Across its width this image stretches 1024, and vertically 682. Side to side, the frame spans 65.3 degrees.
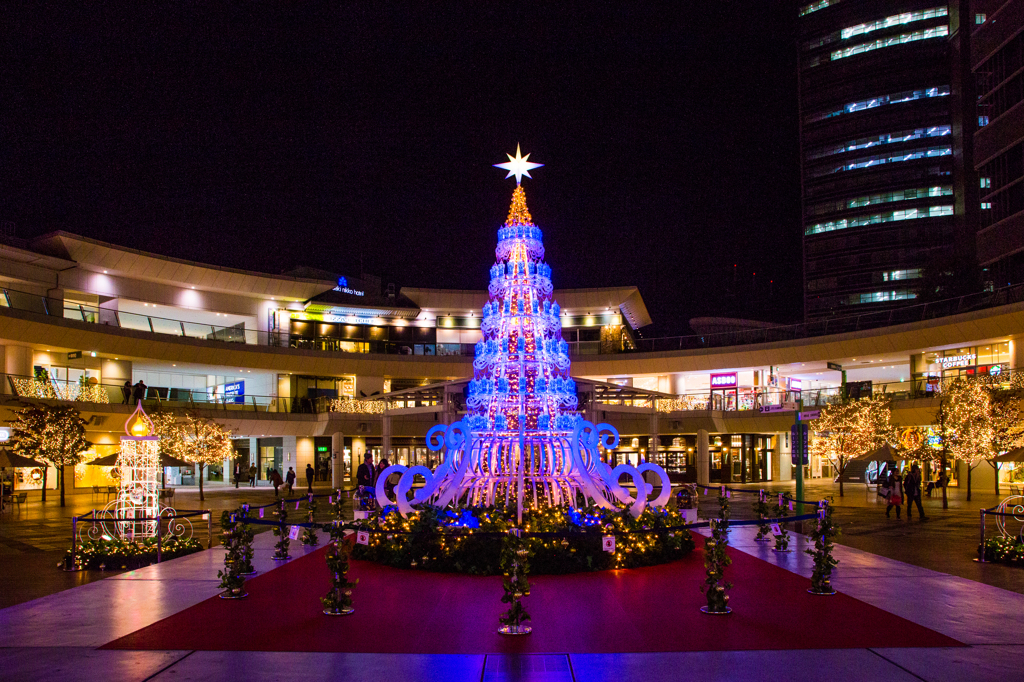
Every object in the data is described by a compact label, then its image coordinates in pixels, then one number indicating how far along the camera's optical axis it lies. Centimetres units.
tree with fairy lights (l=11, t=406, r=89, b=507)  2750
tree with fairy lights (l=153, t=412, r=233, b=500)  3133
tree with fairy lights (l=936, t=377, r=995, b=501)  2852
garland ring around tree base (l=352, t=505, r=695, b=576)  1249
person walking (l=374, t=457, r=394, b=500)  2562
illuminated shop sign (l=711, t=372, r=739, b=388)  4803
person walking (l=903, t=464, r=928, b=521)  2355
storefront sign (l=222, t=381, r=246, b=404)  4769
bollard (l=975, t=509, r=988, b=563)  1427
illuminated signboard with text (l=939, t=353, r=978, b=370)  3834
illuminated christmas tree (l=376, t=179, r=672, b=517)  1462
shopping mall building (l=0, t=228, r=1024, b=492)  3469
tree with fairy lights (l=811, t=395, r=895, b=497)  3422
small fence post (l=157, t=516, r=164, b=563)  1420
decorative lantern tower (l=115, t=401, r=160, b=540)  1586
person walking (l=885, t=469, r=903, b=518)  2320
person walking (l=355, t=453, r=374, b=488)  2641
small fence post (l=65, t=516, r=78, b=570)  1348
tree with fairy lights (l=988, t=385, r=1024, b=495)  2827
